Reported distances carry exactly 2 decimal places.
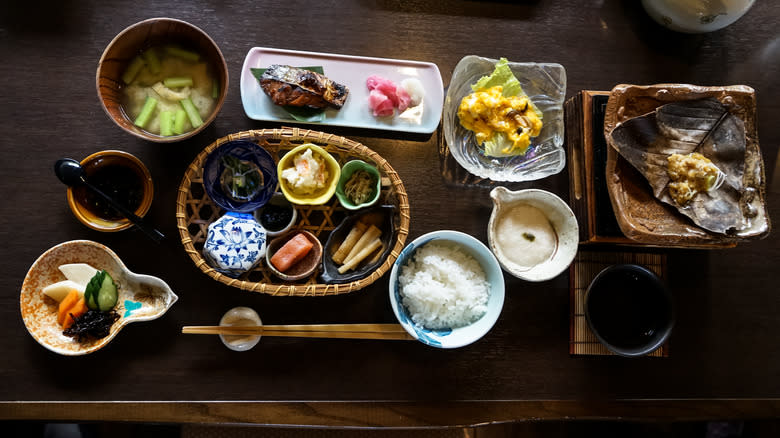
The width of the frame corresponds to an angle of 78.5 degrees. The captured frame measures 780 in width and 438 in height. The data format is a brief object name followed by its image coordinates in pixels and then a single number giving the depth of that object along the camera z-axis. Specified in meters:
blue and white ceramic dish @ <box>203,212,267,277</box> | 0.46
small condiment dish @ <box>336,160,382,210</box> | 0.49
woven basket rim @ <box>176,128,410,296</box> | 0.47
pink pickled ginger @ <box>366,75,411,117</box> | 0.52
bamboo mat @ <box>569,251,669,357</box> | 0.53
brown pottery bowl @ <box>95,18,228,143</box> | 0.46
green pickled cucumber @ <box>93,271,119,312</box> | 0.48
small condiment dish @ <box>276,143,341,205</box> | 0.47
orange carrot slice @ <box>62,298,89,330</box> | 0.47
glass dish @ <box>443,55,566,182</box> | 0.52
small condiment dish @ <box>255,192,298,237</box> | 0.50
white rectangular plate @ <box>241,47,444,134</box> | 0.52
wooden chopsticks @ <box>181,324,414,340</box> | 0.50
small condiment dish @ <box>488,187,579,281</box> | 0.49
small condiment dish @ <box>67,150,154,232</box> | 0.48
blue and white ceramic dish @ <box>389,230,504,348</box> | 0.48
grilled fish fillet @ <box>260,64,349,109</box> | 0.50
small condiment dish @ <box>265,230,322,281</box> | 0.49
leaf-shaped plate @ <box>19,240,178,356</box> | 0.47
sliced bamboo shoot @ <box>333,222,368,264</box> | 0.50
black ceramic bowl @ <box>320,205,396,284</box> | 0.49
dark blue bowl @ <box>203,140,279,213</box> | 0.47
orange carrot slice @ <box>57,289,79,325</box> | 0.47
